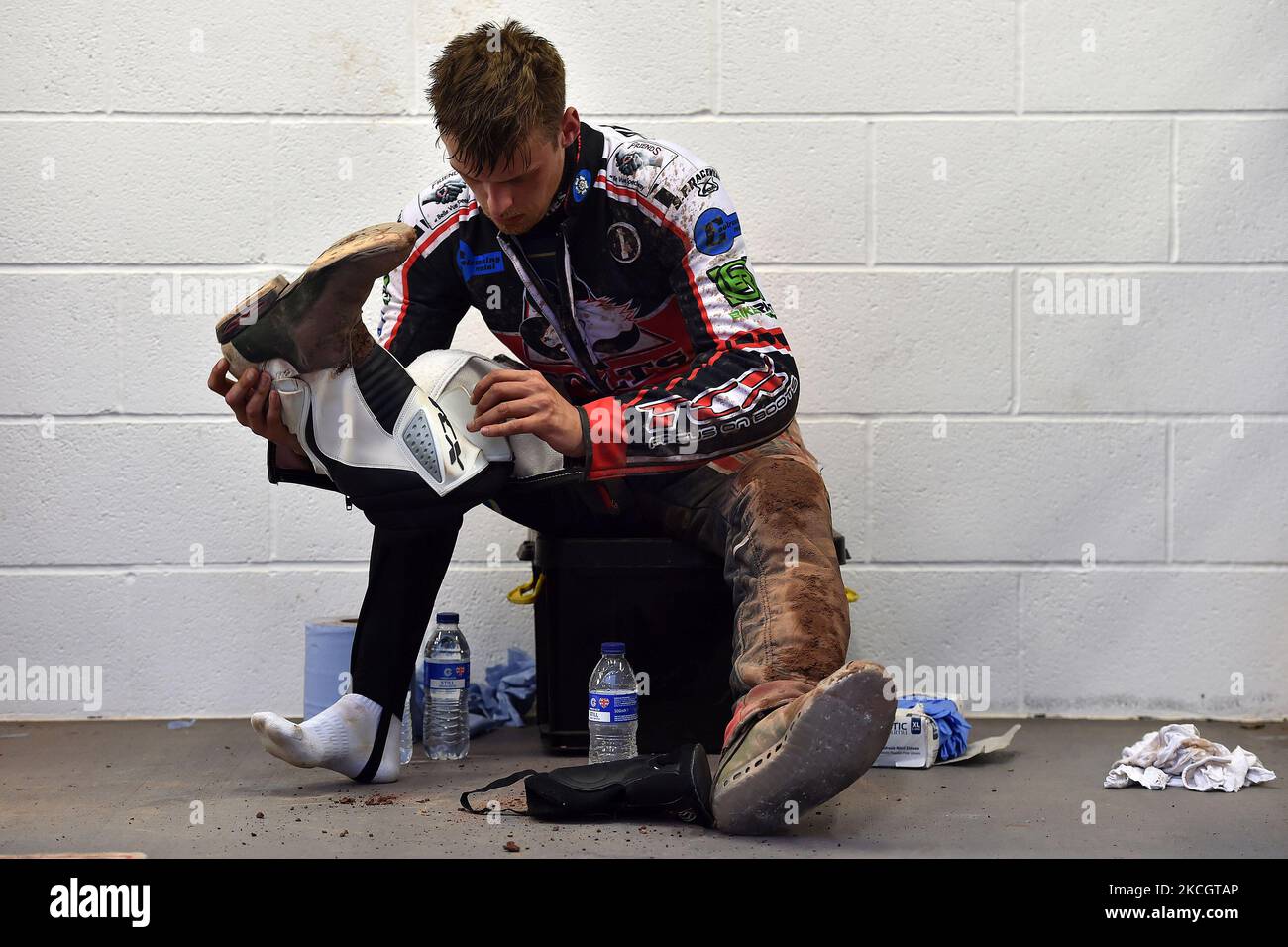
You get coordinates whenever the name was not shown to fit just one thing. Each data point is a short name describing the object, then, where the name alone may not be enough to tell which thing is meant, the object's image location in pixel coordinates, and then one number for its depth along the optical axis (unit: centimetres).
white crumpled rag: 196
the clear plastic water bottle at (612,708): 201
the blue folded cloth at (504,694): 245
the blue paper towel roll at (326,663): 229
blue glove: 216
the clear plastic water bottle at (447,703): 220
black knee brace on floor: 170
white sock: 179
